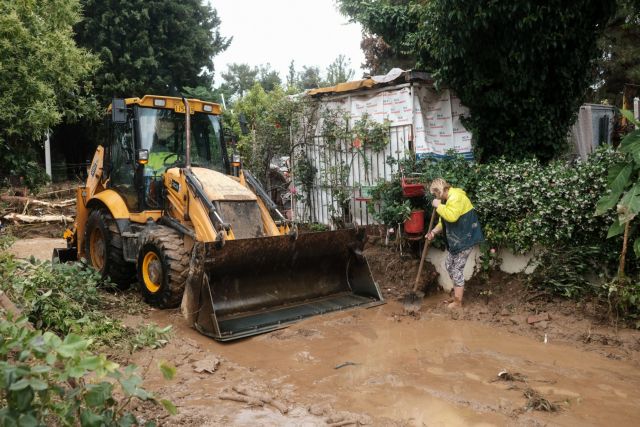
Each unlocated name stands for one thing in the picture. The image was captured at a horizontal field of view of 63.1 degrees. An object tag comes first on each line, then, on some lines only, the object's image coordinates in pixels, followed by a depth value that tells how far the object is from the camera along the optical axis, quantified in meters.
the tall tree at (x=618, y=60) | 12.98
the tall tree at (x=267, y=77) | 51.16
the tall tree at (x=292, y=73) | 44.07
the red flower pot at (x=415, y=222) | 7.93
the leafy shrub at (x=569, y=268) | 6.30
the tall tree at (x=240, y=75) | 56.97
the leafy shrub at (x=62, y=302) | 4.88
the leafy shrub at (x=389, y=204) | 7.94
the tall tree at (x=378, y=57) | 18.30
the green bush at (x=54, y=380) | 2.18
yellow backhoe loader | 6.25
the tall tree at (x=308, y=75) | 44.98
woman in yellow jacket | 7.02
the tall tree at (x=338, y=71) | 34.47
